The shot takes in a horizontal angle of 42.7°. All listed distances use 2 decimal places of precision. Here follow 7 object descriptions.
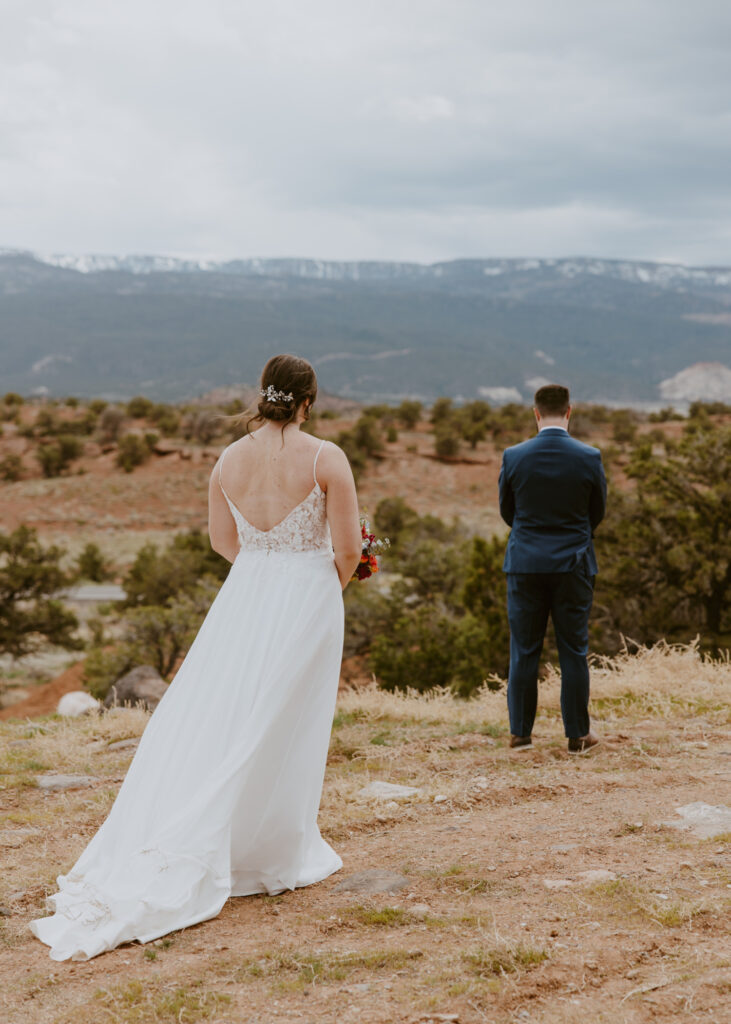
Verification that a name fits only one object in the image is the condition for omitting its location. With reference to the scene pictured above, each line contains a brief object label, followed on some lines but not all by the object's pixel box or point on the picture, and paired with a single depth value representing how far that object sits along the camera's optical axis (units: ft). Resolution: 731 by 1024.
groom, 19.92
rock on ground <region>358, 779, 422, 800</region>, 18.69
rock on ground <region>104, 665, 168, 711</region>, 38.24
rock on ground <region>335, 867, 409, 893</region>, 13.73
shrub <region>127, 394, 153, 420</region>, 231.71
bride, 13.34
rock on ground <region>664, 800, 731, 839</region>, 15.31
